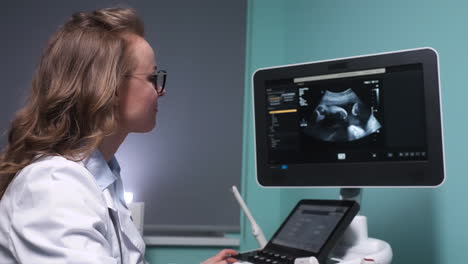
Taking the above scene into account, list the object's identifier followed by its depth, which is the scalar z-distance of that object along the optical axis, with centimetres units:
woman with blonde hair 77
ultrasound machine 110
